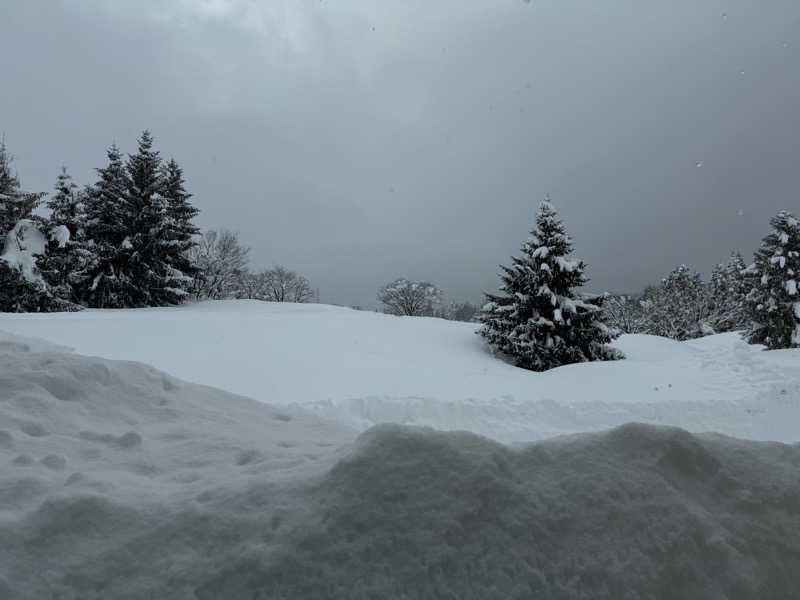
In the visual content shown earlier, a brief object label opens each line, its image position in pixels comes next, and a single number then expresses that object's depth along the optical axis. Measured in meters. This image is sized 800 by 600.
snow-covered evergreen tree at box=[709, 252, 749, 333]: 36.42
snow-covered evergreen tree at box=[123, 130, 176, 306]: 21.55
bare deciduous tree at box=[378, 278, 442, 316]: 61.22
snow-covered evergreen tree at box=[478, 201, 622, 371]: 14.65
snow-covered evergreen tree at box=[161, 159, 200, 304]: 22.31
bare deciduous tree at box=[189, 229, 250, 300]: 32.66
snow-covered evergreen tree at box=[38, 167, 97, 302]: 20.21
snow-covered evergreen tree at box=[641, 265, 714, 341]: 39.75
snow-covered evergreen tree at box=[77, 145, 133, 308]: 21.11
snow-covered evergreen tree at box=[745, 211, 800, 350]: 19.17
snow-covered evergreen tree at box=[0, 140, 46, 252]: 19.74
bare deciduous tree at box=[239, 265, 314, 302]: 55.41
